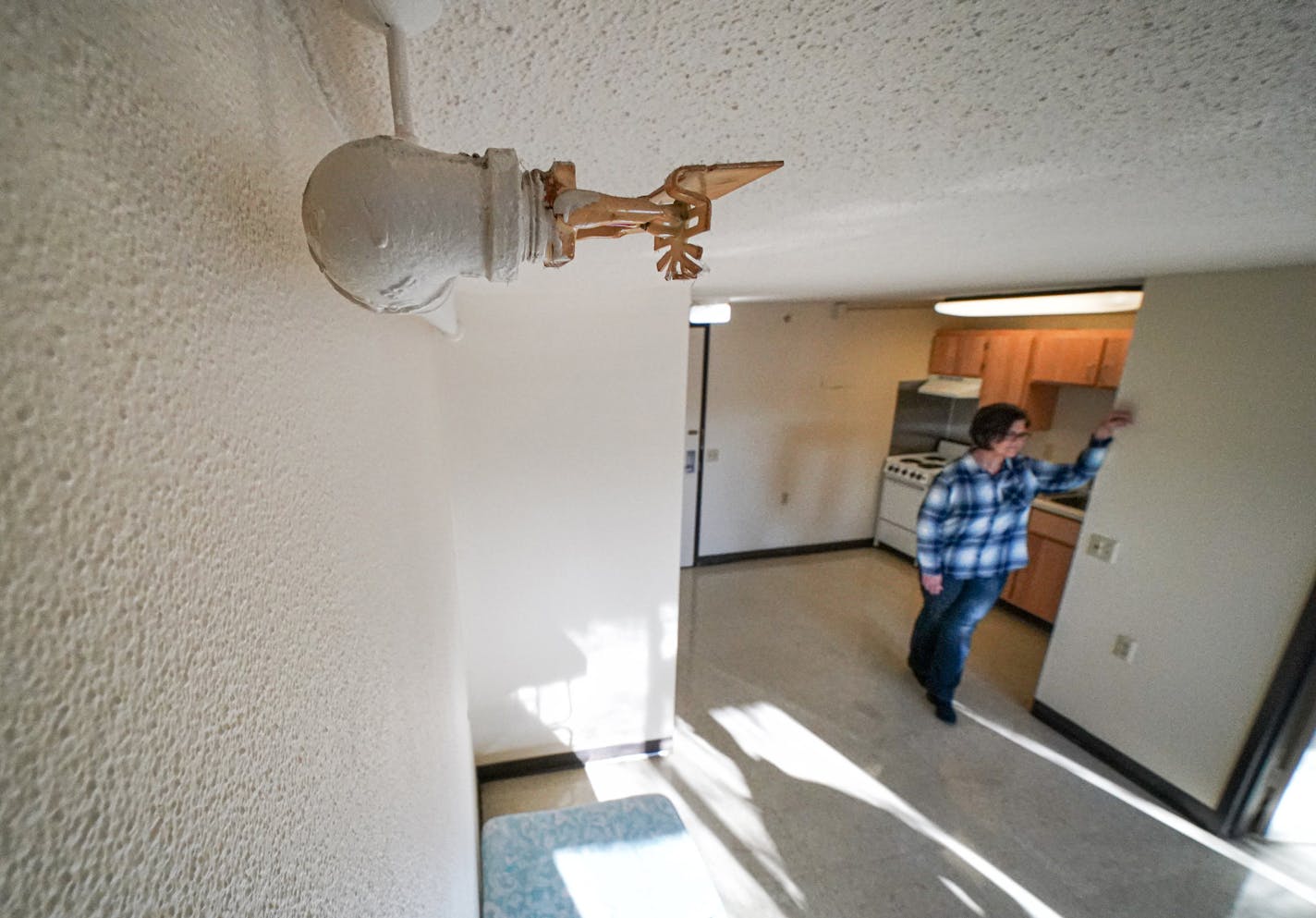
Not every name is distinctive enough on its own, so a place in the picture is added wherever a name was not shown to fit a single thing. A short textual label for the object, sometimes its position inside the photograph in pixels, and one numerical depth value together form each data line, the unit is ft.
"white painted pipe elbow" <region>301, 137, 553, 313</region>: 0.89
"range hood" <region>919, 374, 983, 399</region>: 13.17
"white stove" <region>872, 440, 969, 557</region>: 13.92
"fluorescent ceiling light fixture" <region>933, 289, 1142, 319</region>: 7.03
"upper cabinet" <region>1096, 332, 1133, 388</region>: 9.87
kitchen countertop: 10.00
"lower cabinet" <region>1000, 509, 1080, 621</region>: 10.30
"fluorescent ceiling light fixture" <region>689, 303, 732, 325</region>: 8.46
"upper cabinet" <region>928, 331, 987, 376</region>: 12.91
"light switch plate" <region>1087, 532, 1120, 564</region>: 7.52
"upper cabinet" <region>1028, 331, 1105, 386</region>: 10.37
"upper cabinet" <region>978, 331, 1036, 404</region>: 11.72
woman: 7.52
